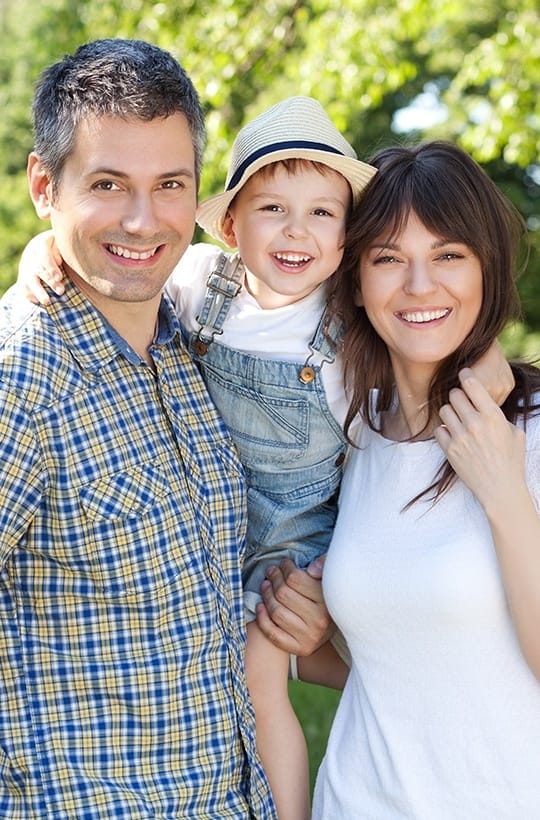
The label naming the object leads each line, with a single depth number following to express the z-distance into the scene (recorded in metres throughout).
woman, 2.56
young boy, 3.09
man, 2.48
